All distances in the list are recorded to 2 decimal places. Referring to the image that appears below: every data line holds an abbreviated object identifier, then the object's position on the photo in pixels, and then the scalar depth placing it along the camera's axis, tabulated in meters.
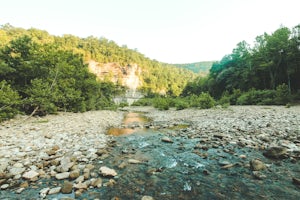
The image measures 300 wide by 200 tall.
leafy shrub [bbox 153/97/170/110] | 26.36
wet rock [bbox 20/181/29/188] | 3.49
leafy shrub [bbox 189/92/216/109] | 20.73
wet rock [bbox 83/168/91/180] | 3.90
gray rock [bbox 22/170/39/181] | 3.77
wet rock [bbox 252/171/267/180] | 3.79
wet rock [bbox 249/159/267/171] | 4.18
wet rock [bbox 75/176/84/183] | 3.71
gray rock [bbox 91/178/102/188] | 3.58
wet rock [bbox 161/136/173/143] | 7.19
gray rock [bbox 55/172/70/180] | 3.84
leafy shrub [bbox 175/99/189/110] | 24.08
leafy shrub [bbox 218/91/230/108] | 26.10
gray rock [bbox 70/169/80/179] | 3.87
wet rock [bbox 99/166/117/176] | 4.04
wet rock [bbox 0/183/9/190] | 3.41
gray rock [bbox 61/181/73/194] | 3.32
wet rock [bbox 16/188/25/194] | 3.30
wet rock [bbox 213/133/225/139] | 7.15
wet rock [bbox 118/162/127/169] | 4.57
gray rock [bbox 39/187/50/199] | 3.19
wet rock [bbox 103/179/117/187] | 3.64
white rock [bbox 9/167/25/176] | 3.90
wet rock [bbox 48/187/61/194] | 3.29
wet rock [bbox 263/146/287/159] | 4.77
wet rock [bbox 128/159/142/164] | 4.95
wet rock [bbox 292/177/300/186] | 3.47
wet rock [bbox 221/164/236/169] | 4.41
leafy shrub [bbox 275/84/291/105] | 19.78
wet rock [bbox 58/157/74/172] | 4.19
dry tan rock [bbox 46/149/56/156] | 5.11
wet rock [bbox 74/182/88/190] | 3.45
